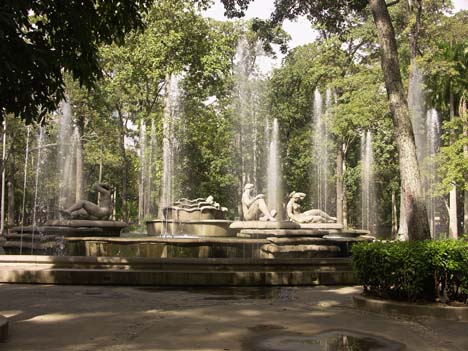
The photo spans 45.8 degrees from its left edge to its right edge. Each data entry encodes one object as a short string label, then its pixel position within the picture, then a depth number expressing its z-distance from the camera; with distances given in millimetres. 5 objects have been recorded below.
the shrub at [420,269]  9109
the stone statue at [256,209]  20266
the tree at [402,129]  11305
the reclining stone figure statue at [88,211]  21297
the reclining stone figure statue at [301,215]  22488
